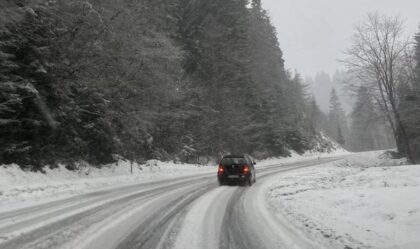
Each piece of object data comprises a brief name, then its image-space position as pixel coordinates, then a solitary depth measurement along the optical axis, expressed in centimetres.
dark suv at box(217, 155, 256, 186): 1989
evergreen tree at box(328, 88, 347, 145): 11810
